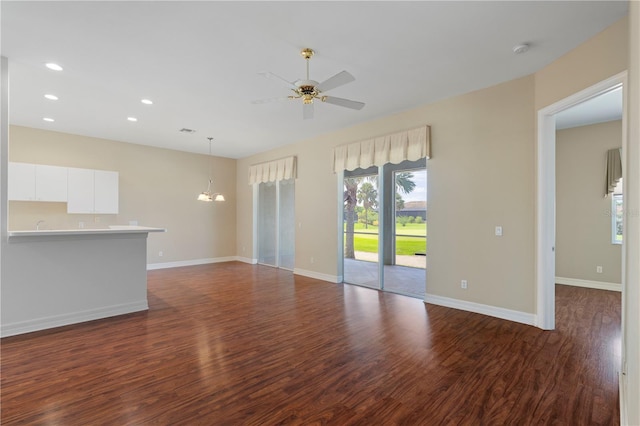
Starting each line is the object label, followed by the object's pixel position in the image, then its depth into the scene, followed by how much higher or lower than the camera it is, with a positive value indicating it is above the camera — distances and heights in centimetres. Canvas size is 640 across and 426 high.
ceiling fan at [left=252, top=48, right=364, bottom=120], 270 +121
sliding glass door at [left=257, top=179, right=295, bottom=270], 751 -27
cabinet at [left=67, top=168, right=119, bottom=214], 595 +43
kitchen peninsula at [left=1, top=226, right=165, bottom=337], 328 -80
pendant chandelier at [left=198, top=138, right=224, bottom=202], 662 +35
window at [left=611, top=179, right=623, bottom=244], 518 -2
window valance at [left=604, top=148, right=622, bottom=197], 507 +79
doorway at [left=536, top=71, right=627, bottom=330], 340 -3
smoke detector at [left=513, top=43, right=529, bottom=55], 290 +165
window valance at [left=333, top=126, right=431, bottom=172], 453 +108
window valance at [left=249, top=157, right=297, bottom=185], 685 +106
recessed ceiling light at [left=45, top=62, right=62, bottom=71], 330 +164
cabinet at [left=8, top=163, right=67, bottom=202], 533 +55
